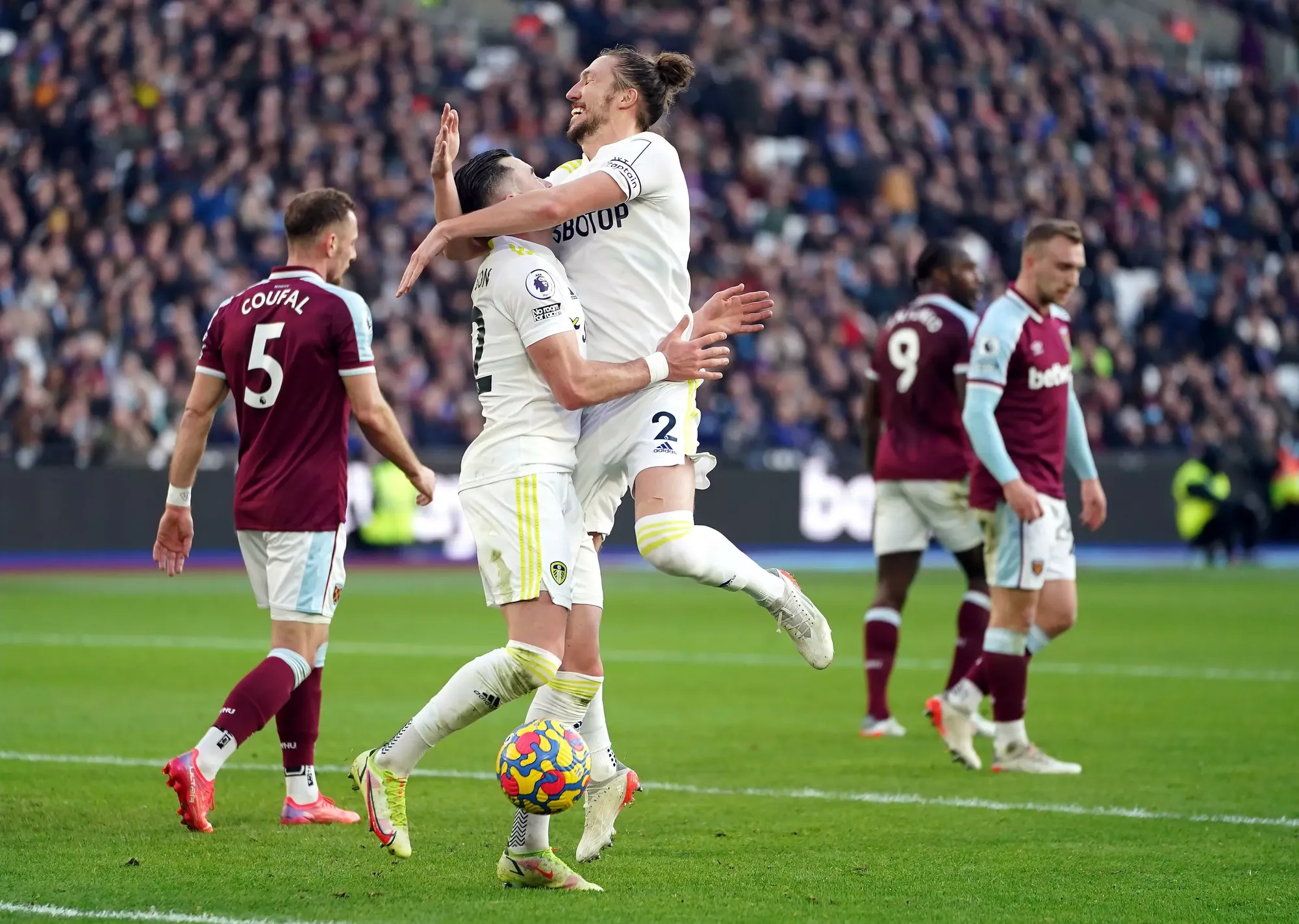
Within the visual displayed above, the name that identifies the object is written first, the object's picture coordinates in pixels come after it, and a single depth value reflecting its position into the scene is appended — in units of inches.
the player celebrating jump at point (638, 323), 460.1
